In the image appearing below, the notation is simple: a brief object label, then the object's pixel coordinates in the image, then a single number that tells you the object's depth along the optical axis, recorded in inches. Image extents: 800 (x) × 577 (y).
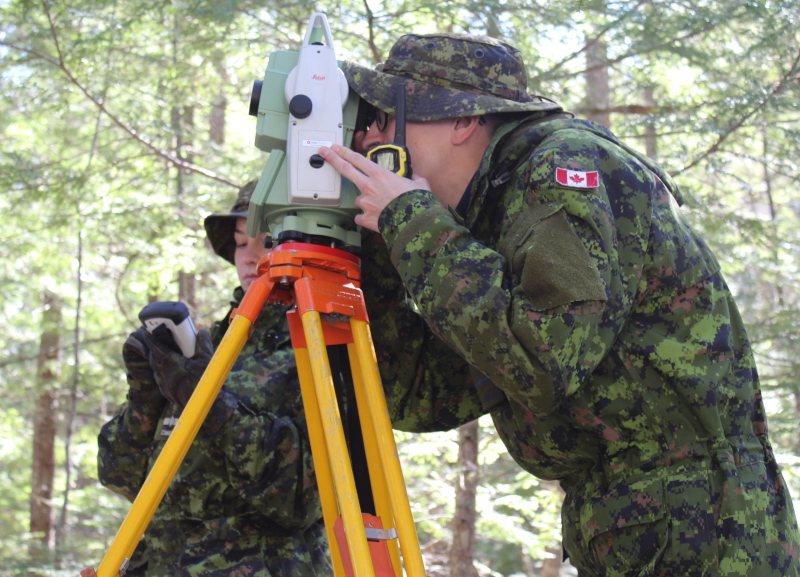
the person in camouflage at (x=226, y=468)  89.6
